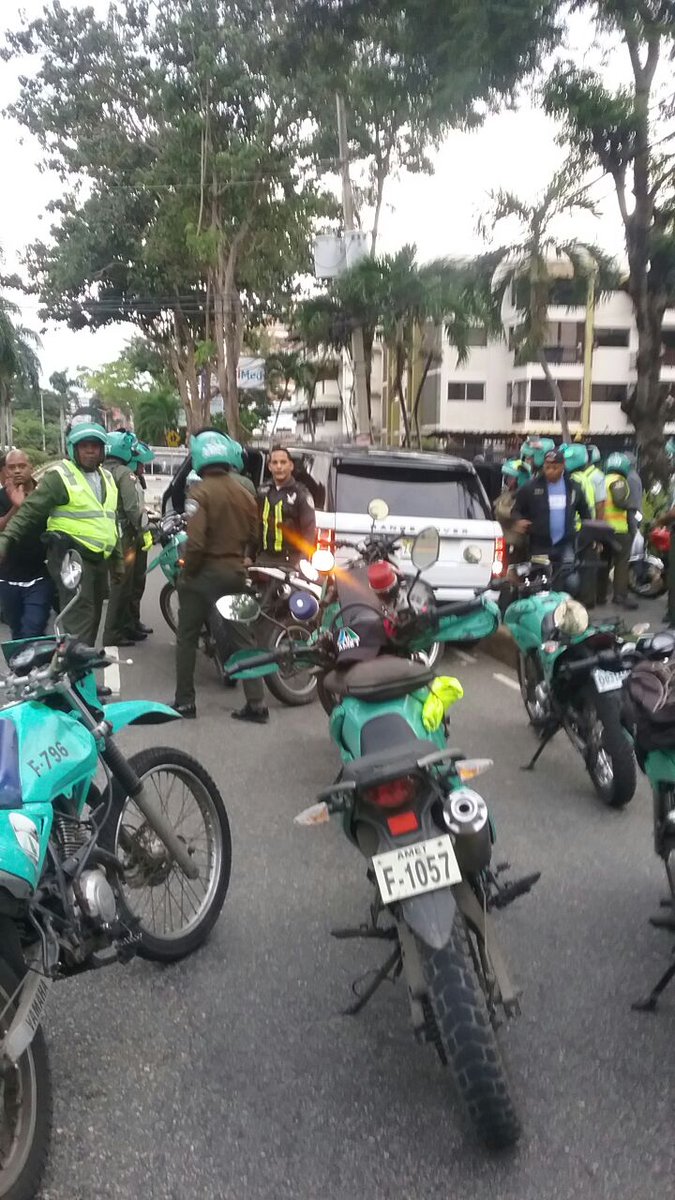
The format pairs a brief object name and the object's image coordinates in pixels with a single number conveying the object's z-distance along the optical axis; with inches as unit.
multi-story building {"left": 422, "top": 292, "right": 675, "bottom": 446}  1855.3
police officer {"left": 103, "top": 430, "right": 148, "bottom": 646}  370.0
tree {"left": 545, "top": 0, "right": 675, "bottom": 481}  452.8
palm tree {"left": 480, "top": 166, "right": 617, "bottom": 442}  650.2
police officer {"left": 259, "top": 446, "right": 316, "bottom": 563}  328.8
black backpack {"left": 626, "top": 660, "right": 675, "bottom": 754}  129.9
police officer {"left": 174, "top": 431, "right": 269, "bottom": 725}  278.7
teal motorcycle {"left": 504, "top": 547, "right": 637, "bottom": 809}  204.2
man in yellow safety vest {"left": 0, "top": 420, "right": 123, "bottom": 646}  257.3
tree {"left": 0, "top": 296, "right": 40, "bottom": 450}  1352.1
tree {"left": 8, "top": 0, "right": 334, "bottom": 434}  996.6
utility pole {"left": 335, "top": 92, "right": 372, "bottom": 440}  853.2
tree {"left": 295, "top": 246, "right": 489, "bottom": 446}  826.8
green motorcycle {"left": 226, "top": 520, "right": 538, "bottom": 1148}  101.7
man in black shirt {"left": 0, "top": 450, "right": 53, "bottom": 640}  277.6
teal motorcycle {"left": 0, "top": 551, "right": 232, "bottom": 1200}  98.3
